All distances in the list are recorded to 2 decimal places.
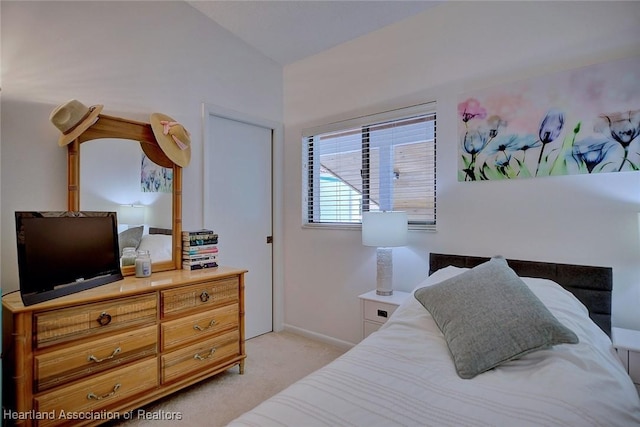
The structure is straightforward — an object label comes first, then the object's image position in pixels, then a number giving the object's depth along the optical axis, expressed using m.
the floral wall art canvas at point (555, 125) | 1.75
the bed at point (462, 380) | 0.92
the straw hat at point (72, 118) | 1.88
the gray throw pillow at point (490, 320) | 1.21
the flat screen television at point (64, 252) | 1.56
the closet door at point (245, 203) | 2.92
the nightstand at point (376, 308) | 2.30
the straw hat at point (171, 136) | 2.34
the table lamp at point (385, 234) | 2.34
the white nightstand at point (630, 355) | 1.46
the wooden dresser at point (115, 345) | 1.50
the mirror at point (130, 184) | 2.07
